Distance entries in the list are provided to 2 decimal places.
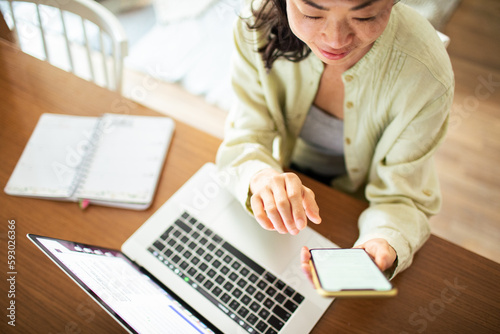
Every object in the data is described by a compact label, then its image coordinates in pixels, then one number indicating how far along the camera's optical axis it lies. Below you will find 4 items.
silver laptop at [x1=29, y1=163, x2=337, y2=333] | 0.72
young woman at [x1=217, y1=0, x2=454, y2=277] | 0.71
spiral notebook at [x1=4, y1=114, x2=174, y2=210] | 0.92
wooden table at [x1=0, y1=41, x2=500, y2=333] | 0.77
